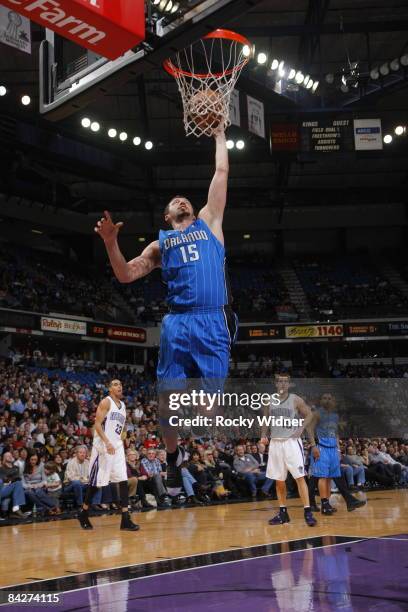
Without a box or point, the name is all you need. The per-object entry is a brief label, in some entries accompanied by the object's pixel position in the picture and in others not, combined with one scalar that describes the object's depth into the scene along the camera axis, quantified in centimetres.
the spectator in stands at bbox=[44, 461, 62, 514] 1129
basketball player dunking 360
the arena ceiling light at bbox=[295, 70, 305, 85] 1928
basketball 416
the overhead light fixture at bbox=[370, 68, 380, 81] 1898
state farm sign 423
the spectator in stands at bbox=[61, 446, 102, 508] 1148
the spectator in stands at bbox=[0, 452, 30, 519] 1062
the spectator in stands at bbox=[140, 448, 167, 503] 1245
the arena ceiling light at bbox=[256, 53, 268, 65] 1841
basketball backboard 480
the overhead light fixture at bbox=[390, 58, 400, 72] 1850
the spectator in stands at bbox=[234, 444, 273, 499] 1377
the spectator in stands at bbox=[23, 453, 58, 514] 1112
